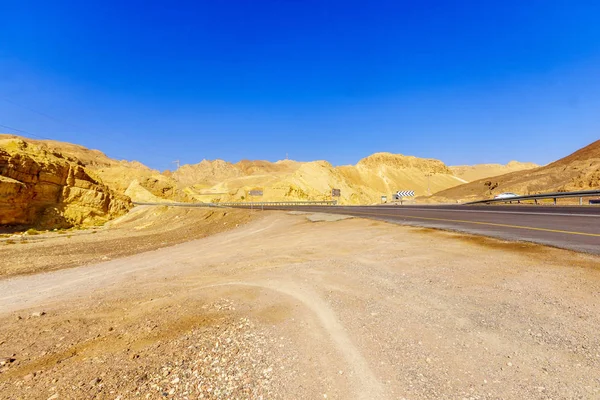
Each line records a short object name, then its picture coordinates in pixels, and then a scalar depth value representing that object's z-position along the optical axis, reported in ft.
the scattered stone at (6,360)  13.33
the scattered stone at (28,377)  11.94
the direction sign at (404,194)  178.91
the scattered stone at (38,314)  19.24
